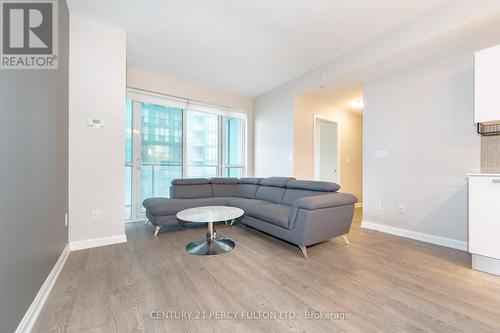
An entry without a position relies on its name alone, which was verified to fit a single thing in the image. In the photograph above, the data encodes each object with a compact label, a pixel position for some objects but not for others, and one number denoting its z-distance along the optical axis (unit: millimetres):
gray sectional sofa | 2235
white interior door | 5141
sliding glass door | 3783
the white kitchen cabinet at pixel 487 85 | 1936
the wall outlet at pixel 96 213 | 2523
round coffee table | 2275
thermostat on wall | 2500
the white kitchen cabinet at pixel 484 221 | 1829
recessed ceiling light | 4543
